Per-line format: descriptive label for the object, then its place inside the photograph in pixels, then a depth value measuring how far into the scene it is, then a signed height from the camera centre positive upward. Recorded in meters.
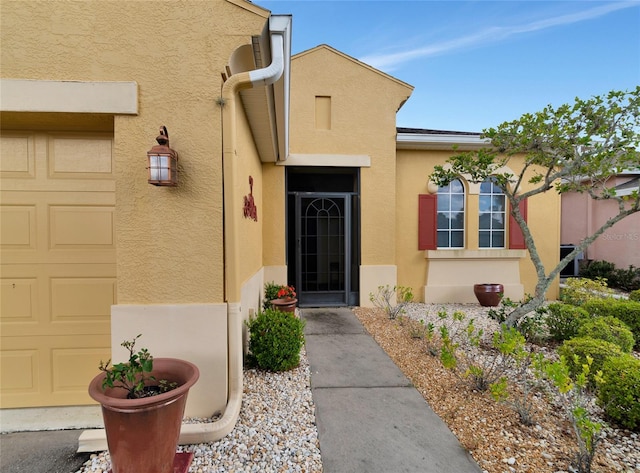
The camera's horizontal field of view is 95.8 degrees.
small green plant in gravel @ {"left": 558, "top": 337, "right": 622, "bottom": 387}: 3.12 -1.35
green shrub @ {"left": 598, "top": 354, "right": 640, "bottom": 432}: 2.46 -1.41
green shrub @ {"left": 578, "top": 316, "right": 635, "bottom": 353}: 3.77 -1.36
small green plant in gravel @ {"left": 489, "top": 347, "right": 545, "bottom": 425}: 2.50 -1.64
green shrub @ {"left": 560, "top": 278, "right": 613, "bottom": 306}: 6.51 -1.41
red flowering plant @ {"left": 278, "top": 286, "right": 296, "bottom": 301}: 5.25 -1.11
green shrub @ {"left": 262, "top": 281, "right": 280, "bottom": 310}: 5.78 -1.24
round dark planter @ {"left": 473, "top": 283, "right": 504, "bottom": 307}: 6.79 -1.44
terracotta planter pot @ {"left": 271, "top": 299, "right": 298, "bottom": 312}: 5.04 -1.24
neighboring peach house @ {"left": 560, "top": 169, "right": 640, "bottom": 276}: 9.59 +0.11
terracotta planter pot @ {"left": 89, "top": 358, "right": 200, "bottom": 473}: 1.77 -1.22
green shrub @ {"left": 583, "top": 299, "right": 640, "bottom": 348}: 4.64 -1.35
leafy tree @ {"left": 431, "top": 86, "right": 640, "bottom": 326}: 3.90 +1.25
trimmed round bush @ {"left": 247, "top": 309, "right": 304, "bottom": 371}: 3.48 -1.33
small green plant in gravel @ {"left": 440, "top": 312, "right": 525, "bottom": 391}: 2.92 -1.64
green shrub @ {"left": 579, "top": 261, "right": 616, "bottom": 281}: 9.72 -1.31
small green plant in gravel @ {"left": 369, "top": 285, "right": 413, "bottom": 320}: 6.64 -1.50
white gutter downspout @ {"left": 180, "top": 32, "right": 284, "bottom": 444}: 2.54 +0.33
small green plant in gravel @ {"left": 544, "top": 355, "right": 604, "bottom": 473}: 1.93 -1.30
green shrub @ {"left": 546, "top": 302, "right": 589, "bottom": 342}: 4.38 -1.38
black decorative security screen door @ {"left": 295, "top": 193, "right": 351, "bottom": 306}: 6.78 -0.35
